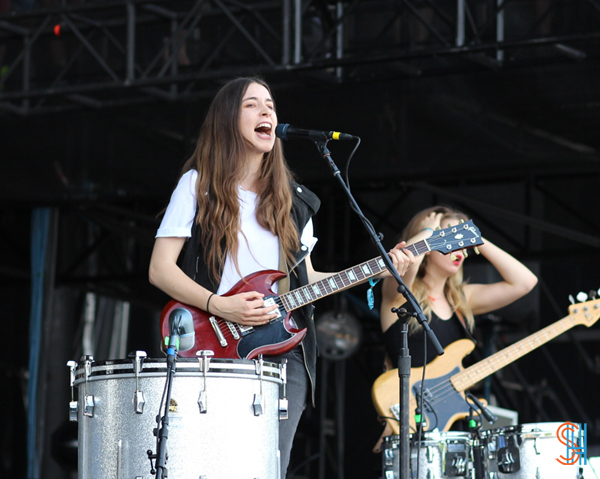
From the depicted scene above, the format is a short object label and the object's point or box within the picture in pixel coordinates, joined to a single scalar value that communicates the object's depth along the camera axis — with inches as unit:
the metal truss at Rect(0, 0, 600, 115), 469.1
